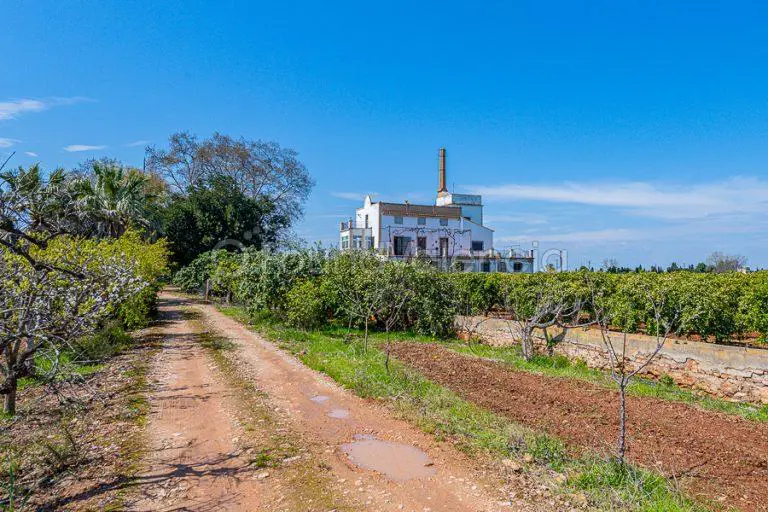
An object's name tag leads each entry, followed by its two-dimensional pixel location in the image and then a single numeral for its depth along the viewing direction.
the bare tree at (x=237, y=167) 38.78
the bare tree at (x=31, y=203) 3.84
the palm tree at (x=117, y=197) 23.91
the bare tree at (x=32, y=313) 5.63
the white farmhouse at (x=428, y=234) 44.25
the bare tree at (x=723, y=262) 33.05
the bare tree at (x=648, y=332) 11.04
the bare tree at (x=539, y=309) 13.20
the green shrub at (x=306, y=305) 16.06
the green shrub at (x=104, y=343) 11.21
